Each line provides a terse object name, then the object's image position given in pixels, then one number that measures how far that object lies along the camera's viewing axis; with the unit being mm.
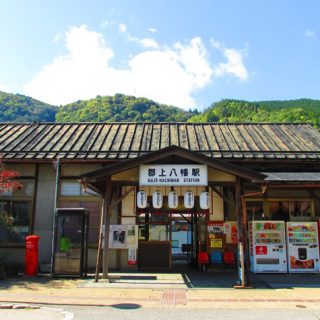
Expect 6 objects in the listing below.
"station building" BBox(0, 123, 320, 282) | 14711
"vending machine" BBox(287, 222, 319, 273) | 13734
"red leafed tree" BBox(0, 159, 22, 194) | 13312
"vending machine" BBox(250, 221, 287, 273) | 13750
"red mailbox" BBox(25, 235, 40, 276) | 13109
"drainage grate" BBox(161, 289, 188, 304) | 8945
